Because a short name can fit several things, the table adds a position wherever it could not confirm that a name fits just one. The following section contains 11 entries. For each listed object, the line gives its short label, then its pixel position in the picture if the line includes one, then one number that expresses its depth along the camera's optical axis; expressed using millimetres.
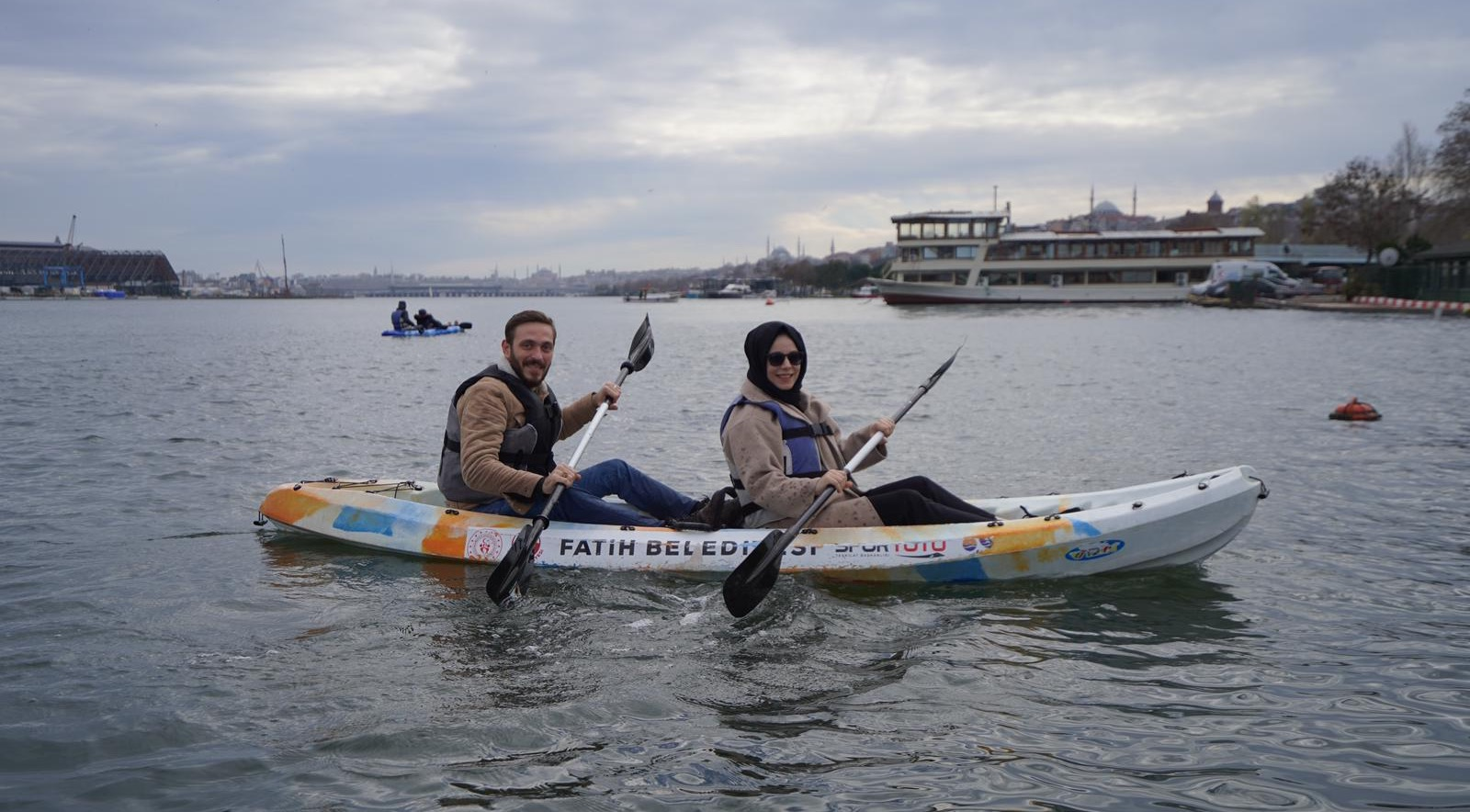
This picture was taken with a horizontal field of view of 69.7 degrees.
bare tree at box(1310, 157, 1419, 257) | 71250
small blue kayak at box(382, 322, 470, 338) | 45969
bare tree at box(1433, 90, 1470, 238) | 59281
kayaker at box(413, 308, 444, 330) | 46094
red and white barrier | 49938
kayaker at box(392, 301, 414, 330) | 45306
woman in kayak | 7500
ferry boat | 79188
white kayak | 7754
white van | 69875
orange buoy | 16906
